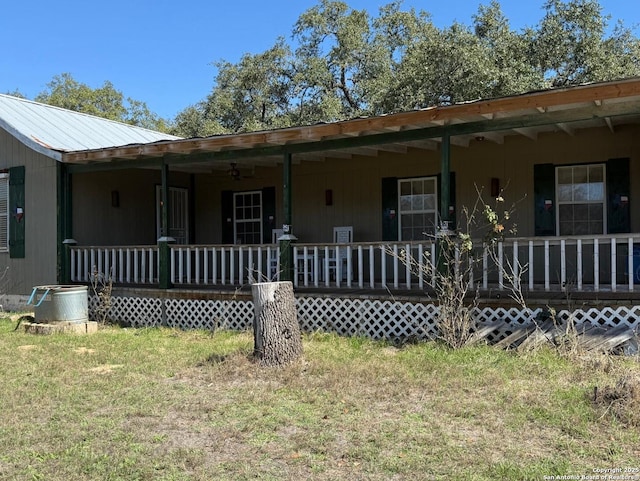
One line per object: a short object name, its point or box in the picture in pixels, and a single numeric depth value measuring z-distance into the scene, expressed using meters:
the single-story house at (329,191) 7.29
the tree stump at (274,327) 6.17
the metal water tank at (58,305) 8.81
